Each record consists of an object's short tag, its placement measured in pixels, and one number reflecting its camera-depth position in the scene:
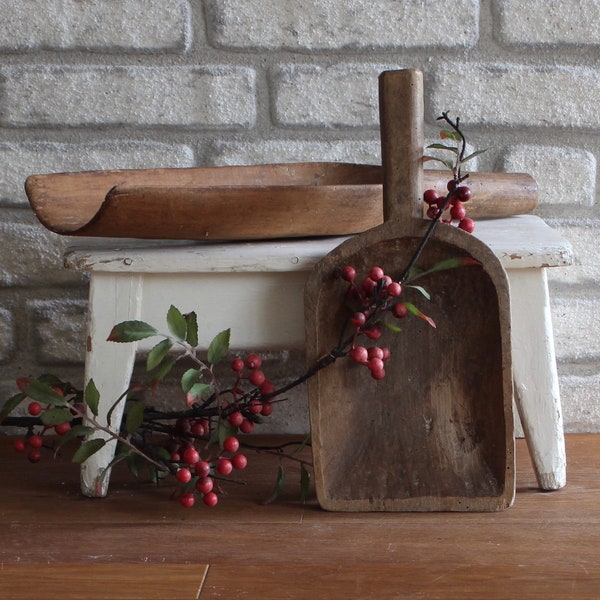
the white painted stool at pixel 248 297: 1.18
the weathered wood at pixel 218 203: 1.16
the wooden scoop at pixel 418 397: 1.18
